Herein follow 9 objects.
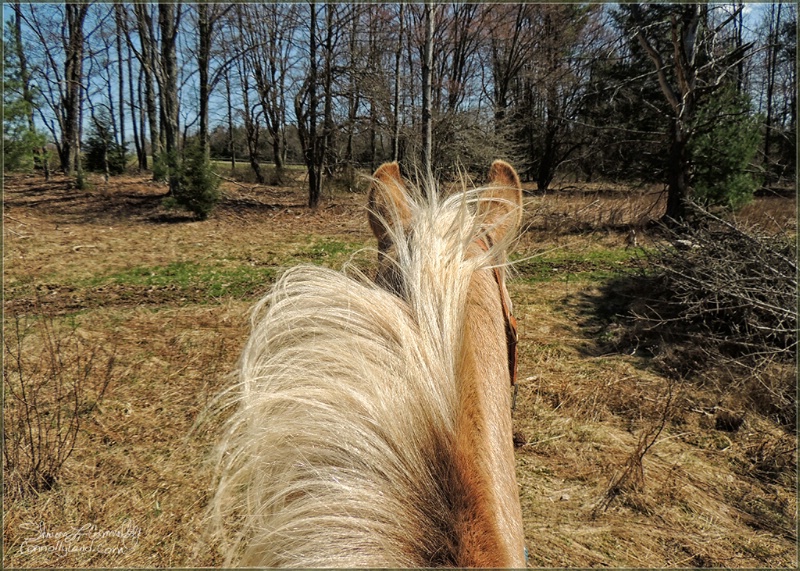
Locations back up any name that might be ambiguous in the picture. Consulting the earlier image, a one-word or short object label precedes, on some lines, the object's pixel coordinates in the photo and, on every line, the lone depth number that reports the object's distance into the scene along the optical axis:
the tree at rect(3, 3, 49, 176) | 11.36
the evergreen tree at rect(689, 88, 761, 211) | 9.89
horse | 0.64
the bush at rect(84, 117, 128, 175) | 19.28
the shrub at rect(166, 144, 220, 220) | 11.12
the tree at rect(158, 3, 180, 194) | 12.87
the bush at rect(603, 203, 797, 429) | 3.75
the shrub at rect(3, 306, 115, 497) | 2.65
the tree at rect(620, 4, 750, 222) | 8.89
